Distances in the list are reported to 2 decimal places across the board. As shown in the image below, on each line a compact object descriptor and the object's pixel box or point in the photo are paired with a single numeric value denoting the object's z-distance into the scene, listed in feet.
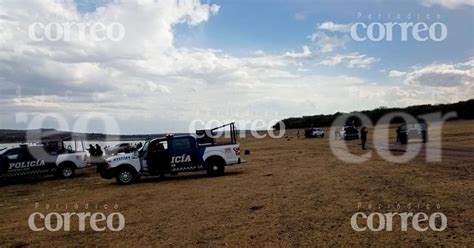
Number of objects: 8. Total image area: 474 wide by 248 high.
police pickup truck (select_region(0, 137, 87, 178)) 70.85
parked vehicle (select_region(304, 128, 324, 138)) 211.00
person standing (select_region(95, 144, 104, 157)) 91.97
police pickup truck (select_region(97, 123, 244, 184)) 60.85
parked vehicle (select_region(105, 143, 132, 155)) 127.13
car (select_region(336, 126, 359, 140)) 164.86
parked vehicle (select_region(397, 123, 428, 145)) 117.50
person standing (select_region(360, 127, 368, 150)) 102.86
